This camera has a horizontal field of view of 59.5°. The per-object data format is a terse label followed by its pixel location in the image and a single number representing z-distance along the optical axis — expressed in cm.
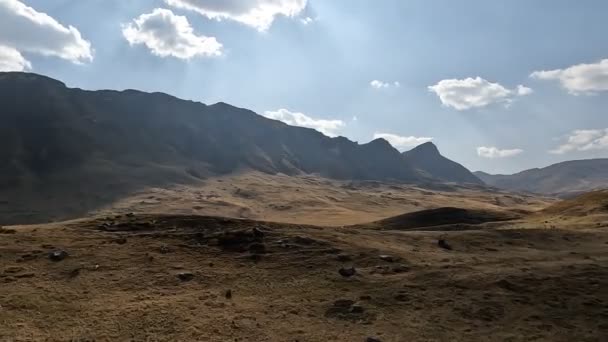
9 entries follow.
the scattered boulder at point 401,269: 2506
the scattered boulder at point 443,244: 3155
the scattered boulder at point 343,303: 2058
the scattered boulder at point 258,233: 2989
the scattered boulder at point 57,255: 2575
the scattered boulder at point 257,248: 2776
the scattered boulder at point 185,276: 2368
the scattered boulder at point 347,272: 2403
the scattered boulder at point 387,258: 2688
